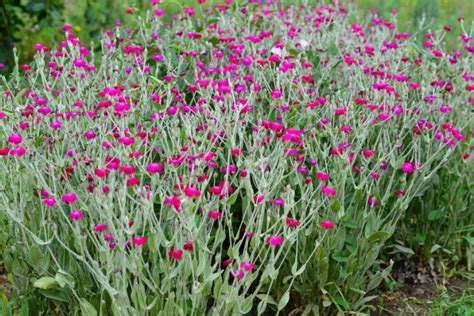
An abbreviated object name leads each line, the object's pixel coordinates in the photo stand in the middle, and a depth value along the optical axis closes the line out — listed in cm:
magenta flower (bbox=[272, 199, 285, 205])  280
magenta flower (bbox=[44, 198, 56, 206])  255
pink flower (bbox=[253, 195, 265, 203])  262
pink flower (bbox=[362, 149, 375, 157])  297
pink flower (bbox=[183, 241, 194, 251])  246
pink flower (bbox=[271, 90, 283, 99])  328
